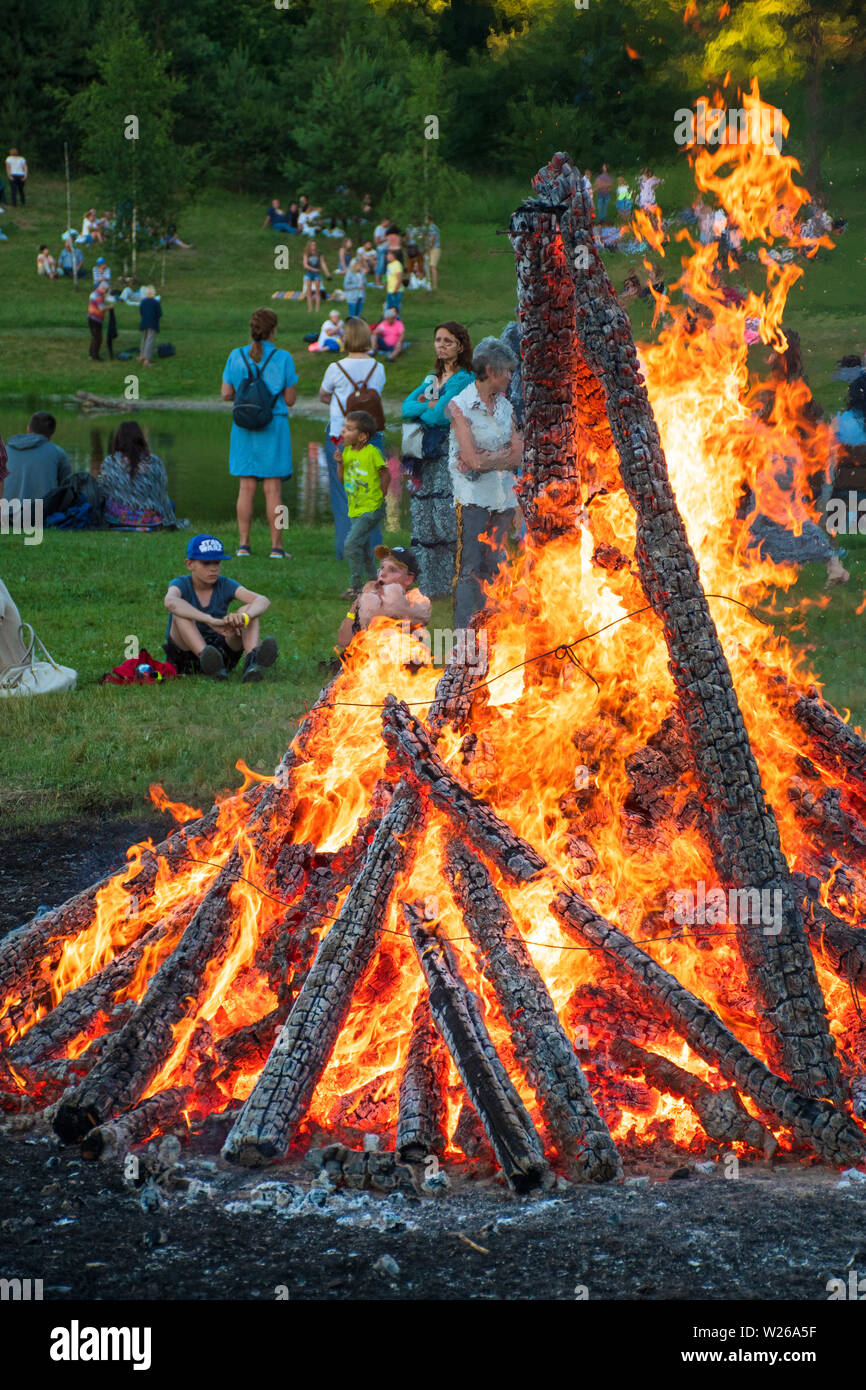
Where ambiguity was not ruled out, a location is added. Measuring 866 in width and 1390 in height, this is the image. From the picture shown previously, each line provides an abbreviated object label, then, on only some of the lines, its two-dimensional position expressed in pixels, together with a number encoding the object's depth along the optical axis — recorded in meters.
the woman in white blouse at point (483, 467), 9.34
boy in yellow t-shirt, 12.34
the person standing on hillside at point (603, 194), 35.50
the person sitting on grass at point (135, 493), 16.47
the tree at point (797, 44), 35.34
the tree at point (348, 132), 48.41
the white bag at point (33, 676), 10.33
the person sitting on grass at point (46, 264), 43.59
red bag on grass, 10.76
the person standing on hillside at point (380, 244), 40.88
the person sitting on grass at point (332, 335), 33.25
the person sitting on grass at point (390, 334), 33.78
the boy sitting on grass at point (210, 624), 10.82
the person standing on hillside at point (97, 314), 35.59
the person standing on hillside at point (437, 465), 10.85
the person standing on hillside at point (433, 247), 41.91
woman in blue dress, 13.58
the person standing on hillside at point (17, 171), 48.78
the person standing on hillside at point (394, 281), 35.97
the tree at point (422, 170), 42.53
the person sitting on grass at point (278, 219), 49.34
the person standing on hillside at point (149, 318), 34.94
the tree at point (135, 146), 39.16
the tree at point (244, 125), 54.09
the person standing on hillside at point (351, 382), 13.21
